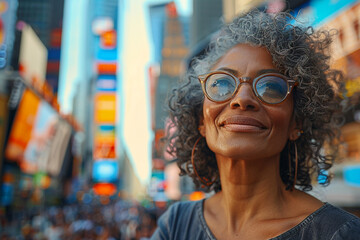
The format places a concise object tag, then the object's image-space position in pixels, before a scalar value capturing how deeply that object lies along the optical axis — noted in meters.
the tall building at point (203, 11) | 27.83
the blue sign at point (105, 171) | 52.78
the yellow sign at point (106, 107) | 52.78
